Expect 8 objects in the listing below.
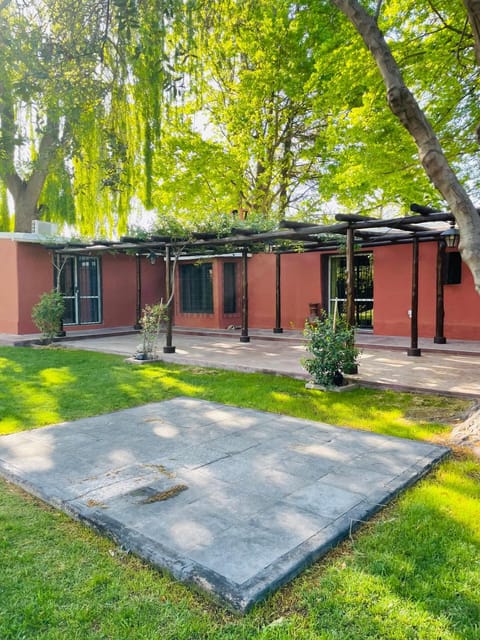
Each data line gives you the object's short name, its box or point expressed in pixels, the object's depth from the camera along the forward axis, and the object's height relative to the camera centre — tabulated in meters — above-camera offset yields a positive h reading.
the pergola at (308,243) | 7.21 +1.29
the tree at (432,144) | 3.86 +1.37
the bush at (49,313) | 10.73 -0.20
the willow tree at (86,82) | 5.12 +2.67
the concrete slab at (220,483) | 2.45 -1.32
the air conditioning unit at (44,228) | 12.21 +2.05
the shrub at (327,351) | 6.45 -0.70
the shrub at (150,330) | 8.80 -0.50
